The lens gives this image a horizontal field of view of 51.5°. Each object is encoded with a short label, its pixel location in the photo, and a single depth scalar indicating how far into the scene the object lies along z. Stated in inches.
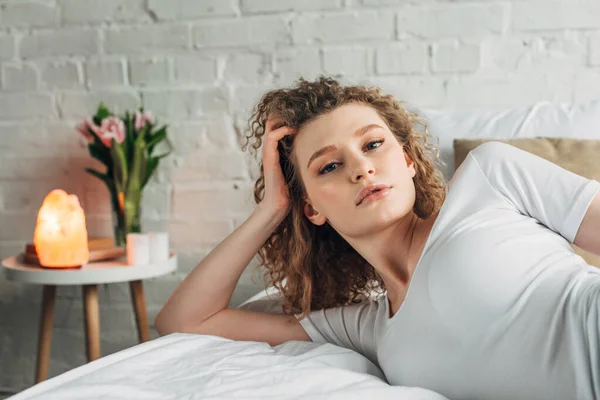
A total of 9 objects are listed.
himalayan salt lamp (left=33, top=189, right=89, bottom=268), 75.7
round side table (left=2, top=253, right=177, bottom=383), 74.3
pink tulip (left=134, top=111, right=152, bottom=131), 84.0
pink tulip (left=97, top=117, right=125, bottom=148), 80.7
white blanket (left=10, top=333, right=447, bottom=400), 37.3
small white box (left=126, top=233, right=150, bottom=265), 77.7
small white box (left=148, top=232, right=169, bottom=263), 79.5
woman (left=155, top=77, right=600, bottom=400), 40.0
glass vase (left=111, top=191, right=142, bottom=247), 83.7
